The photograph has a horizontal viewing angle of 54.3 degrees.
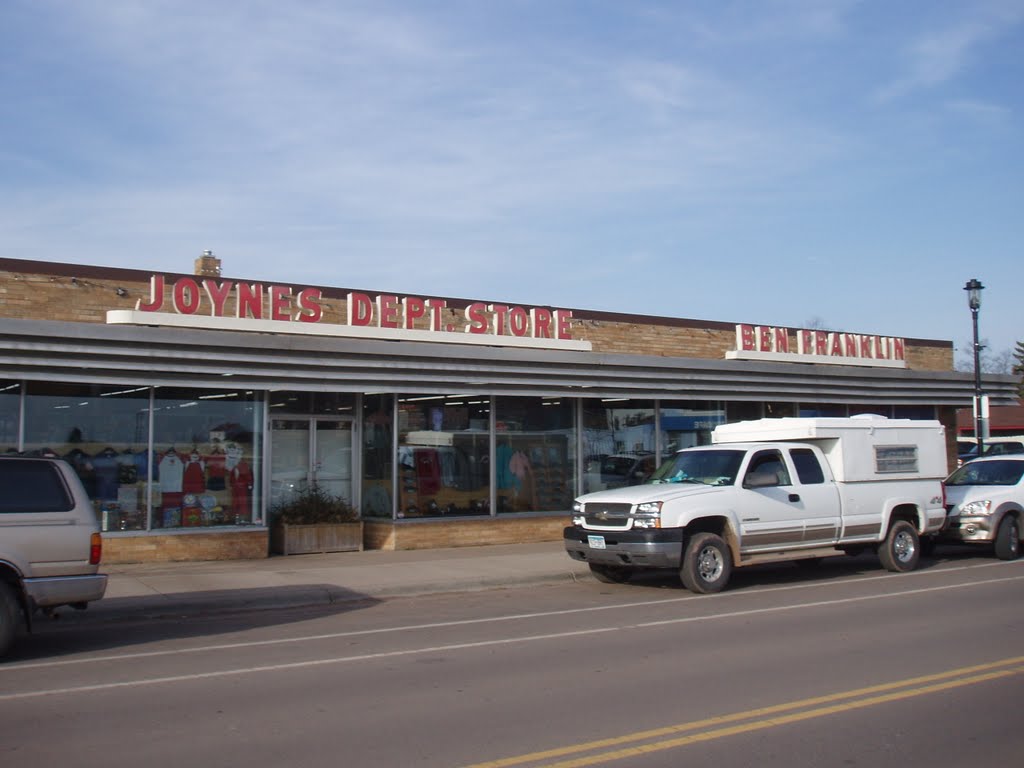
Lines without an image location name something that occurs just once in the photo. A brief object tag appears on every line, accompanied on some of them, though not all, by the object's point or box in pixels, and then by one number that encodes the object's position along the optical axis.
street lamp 22.49
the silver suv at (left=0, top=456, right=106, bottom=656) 9.24
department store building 15.42
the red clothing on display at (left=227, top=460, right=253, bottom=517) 16.84
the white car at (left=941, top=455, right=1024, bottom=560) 16.80
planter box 17.09
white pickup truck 13.17
